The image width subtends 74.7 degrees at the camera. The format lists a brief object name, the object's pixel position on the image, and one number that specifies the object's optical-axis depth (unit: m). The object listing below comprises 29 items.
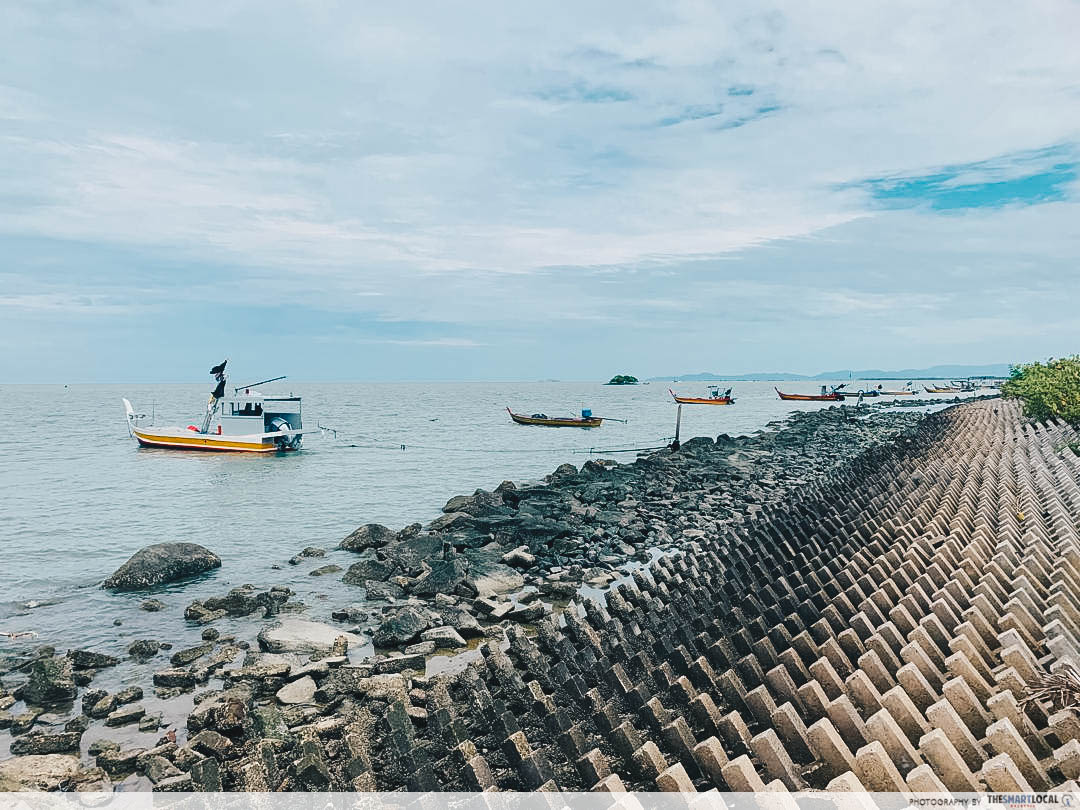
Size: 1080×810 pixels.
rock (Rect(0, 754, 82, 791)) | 7.11
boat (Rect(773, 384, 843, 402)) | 103.94
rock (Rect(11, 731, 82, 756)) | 8.12
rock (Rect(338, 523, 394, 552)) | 19.80
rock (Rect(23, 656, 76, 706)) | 9.64
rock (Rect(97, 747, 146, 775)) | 7.46
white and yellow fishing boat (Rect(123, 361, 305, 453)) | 43.66
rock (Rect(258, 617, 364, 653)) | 10.95
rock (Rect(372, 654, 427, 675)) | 9.55
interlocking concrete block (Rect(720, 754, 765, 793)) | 3.86
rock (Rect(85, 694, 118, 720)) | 9.04
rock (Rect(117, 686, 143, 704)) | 9.41
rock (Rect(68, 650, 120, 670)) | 10.89
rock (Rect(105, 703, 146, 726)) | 8.81
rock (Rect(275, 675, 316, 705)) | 8.84
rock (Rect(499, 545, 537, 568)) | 16.03
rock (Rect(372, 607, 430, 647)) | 11.20
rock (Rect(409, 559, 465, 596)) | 14.00
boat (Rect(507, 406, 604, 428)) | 62.40
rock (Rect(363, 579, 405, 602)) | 14.32
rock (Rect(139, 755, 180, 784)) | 7.14
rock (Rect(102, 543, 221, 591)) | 15.97
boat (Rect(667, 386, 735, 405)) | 93.82
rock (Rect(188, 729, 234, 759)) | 7.47
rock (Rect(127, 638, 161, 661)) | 11.39
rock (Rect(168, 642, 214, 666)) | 10.88
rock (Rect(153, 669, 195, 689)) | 9.98
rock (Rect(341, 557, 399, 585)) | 15.73
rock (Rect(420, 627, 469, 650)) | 10.92
